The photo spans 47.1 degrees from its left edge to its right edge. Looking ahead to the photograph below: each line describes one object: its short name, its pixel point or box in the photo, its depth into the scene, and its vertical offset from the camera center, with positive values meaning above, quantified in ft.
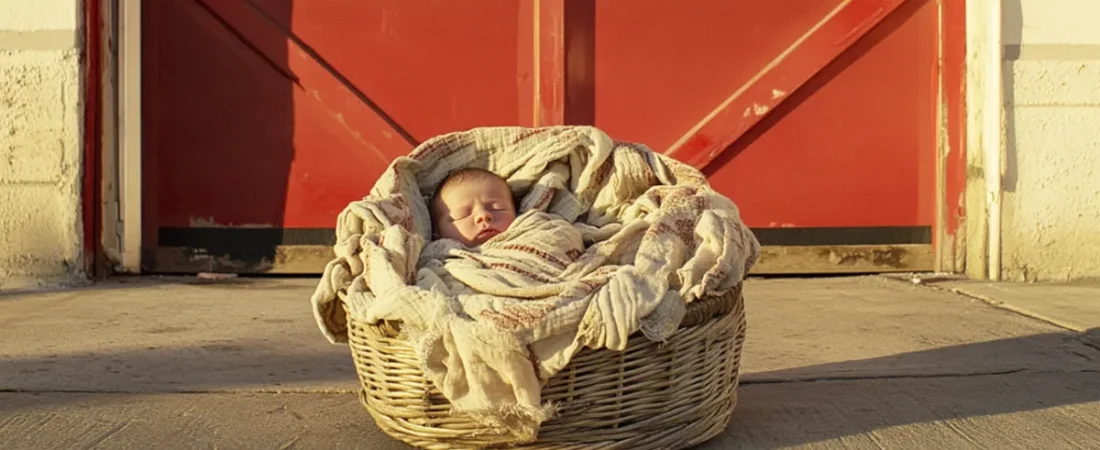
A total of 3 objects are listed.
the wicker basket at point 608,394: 8.18 -1.22
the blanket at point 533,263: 7.93 -0.37
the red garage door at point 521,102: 16.97 +1.47
